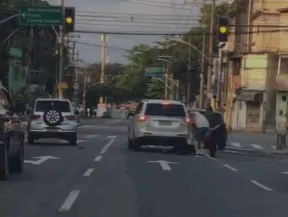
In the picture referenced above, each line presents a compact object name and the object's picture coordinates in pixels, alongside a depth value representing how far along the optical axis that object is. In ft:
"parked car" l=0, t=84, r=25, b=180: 54.24
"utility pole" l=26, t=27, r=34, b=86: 240.44
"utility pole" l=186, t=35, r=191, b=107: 281.74
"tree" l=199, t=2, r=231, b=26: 279.49
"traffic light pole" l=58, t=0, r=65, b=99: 200.40
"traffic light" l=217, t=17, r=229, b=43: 116.57
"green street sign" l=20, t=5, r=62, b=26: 154.40
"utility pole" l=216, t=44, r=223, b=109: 240.03
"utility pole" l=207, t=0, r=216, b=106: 174.40
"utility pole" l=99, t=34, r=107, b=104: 464.65
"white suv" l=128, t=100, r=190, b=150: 94.53
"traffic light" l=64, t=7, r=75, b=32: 119.65
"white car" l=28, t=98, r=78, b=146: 103.86
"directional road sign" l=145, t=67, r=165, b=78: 393.91
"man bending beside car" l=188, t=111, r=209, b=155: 92.63
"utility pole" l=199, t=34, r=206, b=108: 201.13
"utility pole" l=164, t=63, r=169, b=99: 366.43
